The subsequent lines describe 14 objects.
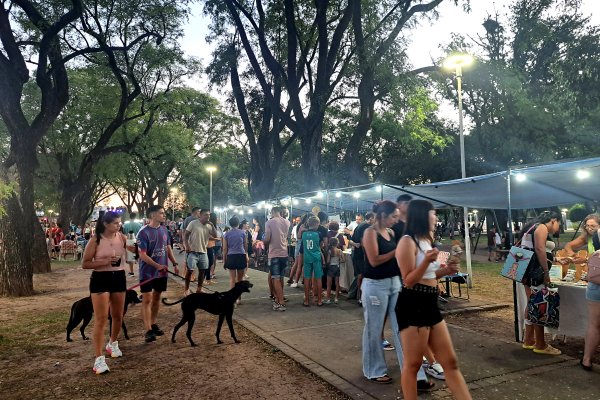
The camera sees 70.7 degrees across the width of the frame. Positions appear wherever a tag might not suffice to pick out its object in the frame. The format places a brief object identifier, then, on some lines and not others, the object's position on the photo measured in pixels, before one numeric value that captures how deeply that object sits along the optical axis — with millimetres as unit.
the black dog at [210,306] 5742
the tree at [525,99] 20062
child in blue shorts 7629
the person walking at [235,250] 7906
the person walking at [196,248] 8742
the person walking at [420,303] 2869
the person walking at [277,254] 7758
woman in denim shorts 4343
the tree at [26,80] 10219
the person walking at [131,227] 13367
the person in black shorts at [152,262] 5848
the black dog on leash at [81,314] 5863
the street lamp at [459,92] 10227
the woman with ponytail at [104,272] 4617
